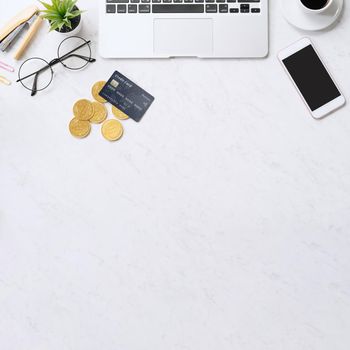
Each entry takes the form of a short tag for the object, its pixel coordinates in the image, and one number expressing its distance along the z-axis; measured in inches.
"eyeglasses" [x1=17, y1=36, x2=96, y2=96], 39.4
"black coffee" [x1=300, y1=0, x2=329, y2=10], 37.8
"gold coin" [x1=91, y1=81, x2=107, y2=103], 39.2
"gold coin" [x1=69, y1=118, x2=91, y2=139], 39.0
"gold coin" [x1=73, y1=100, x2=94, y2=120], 39.0
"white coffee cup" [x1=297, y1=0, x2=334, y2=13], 37.4
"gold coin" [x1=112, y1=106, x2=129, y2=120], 38.9
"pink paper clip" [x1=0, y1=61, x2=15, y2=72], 39.8
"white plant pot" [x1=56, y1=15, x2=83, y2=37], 38.7
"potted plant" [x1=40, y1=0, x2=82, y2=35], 37.0
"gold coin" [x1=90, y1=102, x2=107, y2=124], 39.1
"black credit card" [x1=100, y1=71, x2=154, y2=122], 38.9
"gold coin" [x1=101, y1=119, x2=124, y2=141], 38.9
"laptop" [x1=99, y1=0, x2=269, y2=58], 38.6
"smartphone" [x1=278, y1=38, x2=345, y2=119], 38.4
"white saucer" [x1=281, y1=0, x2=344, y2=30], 38.3
